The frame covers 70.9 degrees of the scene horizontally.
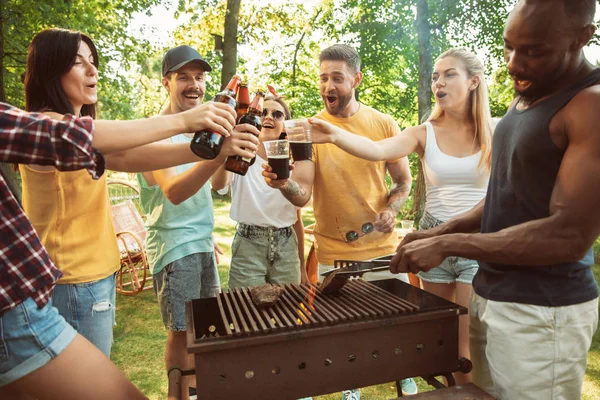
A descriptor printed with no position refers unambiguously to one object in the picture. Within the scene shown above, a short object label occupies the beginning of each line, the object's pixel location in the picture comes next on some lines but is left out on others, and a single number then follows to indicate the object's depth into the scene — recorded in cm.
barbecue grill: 170
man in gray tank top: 162
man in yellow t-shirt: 359
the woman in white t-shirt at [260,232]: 367
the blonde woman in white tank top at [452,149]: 315
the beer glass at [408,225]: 586
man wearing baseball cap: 323
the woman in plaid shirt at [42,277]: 140
